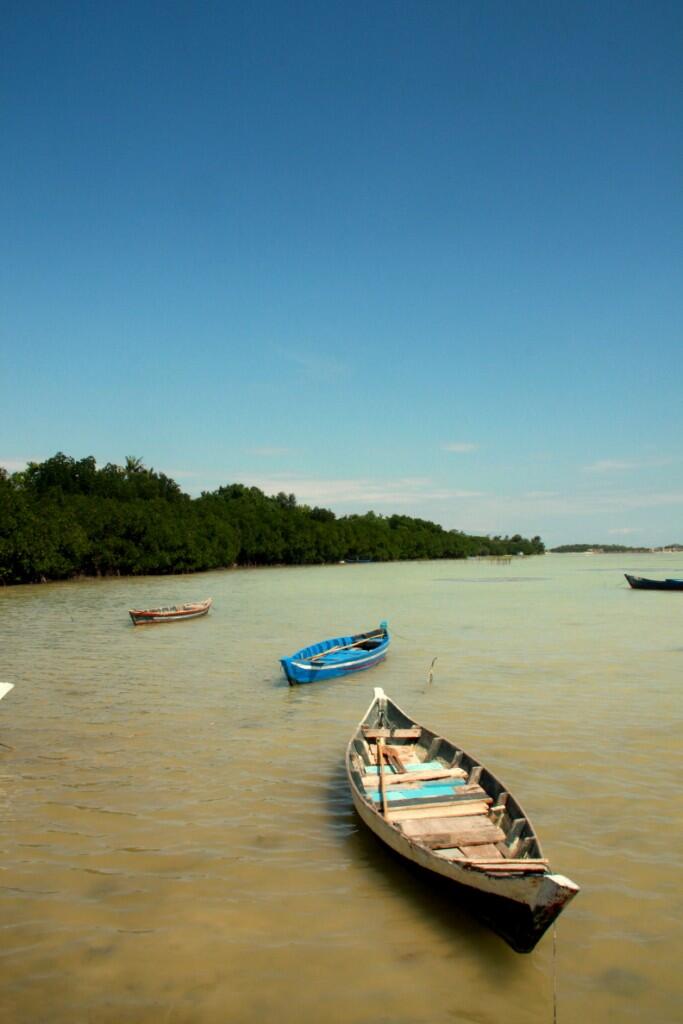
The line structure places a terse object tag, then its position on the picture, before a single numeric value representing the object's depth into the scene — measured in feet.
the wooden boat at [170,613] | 104.01
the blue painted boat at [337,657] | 57.93
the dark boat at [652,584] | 194.80
